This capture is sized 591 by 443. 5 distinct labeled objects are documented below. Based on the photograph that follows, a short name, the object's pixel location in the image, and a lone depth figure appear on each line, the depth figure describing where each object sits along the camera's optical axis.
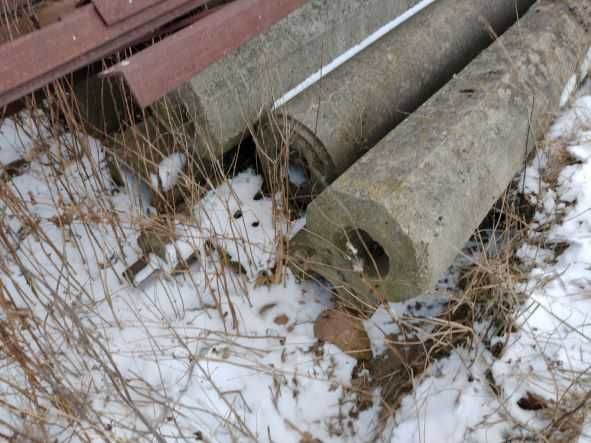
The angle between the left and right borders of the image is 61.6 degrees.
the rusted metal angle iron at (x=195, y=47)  2.21
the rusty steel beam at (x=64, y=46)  2.12
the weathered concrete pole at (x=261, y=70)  2.41
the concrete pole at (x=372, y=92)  2.42
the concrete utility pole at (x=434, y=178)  1.96
